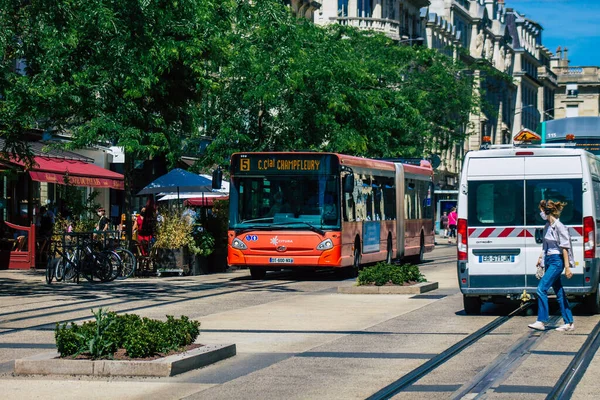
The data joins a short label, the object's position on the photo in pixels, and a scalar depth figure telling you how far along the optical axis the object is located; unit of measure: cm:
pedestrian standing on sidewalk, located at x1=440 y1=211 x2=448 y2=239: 7225
